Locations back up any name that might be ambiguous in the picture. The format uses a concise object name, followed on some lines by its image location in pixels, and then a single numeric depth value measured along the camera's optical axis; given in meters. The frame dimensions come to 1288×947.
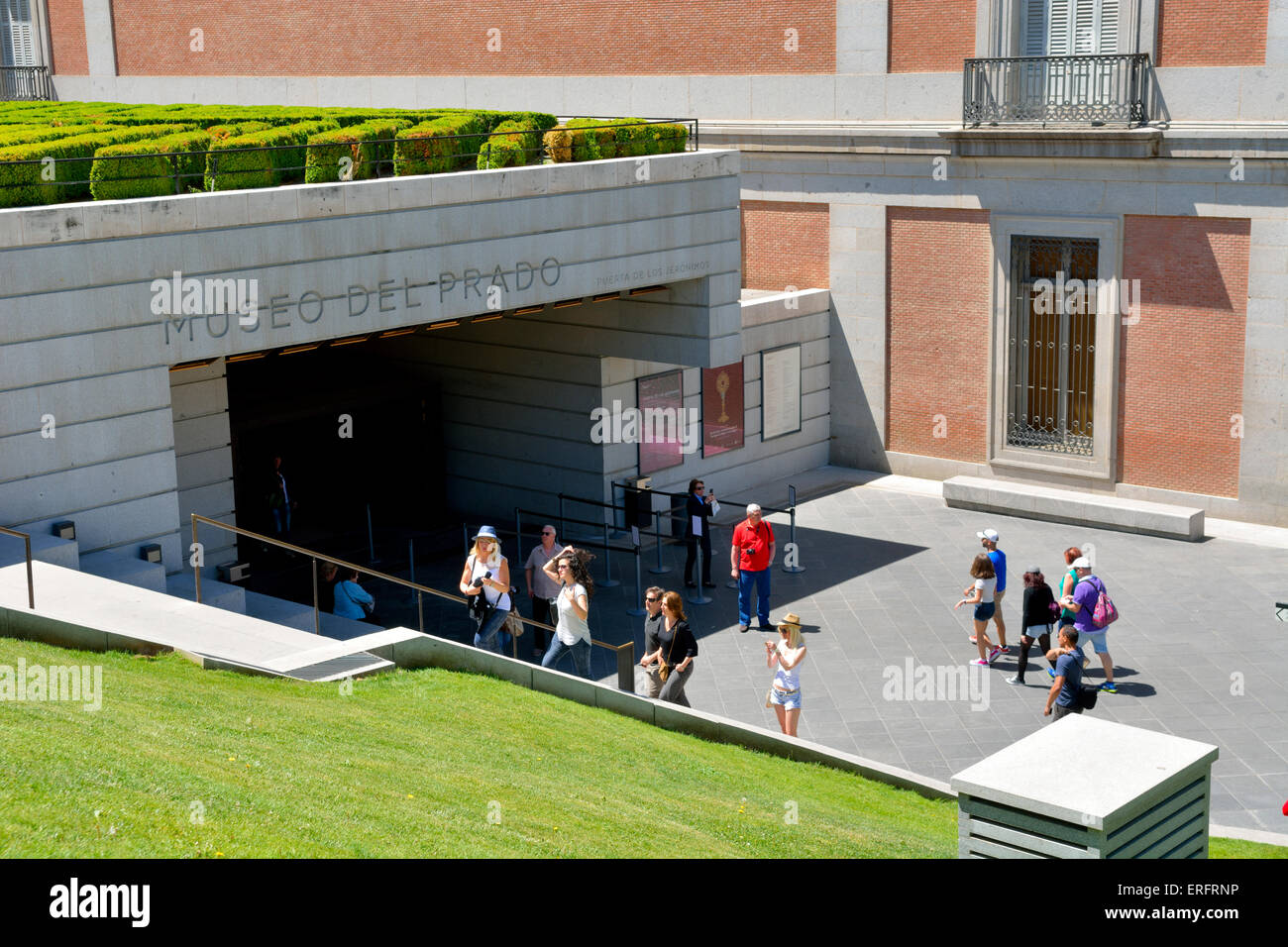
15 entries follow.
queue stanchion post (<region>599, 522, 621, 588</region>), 20.46
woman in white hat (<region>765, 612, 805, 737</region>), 13.55
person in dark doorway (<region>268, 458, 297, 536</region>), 22.03
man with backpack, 15.52
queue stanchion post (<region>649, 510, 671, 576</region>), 20.86
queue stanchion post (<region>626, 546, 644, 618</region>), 19.03
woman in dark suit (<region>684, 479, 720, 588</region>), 19.78
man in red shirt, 17.92
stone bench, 21.84
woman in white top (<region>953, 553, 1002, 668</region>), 16.47
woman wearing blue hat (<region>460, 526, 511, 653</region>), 15.07
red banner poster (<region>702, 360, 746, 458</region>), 24.55
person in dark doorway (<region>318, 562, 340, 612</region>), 15.92
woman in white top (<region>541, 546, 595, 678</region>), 14.70
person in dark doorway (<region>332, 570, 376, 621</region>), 15.91
